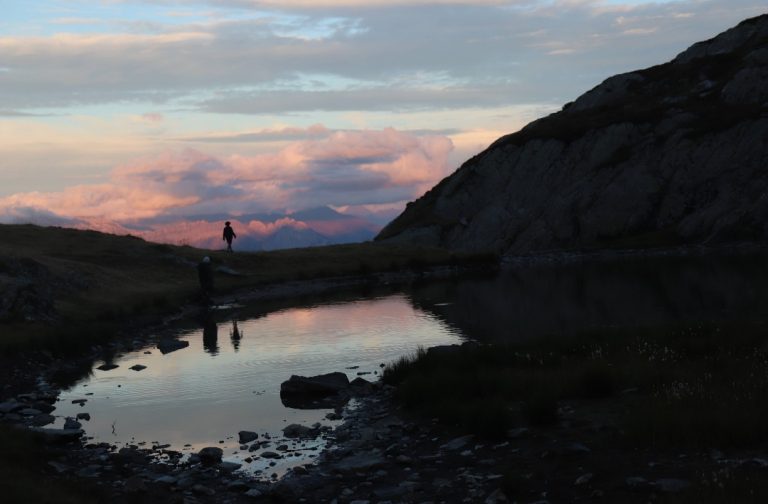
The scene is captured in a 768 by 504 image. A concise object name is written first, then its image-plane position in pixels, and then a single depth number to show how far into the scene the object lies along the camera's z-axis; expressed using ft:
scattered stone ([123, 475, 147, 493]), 60.44
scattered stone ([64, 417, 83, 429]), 84.02
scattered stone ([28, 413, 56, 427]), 86.04
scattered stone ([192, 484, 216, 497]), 60.39
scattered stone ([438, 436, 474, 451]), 64.75
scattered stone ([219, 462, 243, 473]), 65.98
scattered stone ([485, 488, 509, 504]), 50.62
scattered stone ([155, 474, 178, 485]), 62.90
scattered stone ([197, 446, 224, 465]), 68.69
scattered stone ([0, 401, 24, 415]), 90.46
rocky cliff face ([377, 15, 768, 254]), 371.76
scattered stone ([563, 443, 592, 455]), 57.00
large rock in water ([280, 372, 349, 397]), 95.76
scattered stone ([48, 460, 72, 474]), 66.30
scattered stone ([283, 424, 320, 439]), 77.18
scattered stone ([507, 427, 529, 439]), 63.46
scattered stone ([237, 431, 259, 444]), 76.00
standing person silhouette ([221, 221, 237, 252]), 274.09
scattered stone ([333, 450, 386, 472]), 63.46
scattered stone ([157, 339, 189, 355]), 140.40
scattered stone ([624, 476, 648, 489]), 48.57
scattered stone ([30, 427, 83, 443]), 76.54
